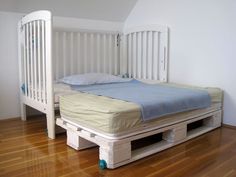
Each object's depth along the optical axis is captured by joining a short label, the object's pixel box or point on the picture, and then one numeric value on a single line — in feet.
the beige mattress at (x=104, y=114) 5.54
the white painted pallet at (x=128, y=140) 5.61
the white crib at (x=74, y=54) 7.61
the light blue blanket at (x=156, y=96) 6.33
